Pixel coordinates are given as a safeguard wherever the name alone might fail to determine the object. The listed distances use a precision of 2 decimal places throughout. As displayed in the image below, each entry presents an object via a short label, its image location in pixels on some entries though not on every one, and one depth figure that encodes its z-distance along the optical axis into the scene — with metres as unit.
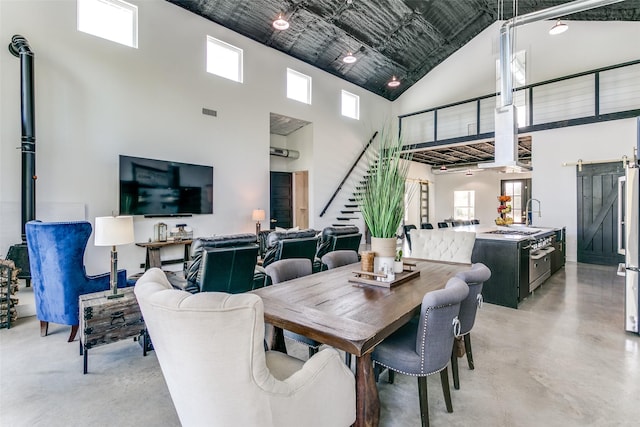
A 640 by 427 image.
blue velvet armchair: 2.87
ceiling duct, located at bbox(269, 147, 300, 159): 8.15
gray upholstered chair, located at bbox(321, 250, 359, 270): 2.91
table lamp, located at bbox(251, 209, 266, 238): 6.75
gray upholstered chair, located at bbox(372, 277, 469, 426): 1.62
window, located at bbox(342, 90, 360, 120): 9.23
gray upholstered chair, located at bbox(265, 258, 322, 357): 2.39
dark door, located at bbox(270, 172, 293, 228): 8.48
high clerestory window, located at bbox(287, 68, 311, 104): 7.79
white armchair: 1.01
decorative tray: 2.09
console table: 5.21
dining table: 1.38
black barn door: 6.43
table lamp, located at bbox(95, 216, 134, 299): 2.76
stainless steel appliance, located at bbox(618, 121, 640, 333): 3.10
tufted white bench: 3.46
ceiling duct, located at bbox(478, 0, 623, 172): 3.97
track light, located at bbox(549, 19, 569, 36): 6.95
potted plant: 2.13
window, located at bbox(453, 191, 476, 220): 12.84
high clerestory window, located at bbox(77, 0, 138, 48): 4.82
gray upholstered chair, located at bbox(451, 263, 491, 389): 1.96
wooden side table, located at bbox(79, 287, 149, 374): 2.47
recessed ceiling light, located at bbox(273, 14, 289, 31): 5.28
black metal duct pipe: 4.04
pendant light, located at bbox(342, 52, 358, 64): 6.80
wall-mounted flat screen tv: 5.15
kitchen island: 3.91
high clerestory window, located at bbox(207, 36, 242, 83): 6.31
